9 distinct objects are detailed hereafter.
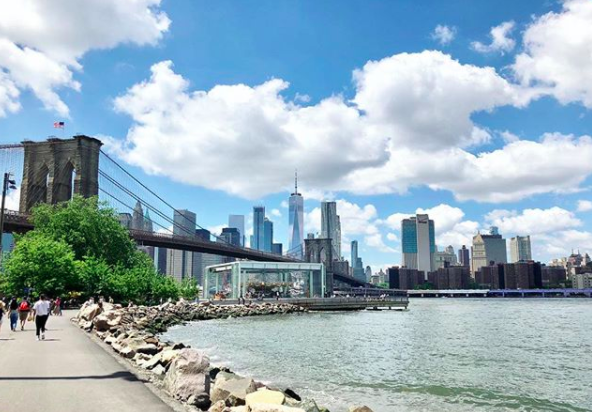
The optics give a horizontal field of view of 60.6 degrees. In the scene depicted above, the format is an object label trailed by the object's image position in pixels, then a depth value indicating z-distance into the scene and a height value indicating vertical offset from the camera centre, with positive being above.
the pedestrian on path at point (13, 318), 24.09 -1.74
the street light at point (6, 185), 27.92 +5.31
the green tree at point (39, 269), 45.44 +1.06
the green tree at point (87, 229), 60.34 +6.31
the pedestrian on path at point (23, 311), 24.96 -1.50
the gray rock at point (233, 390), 10.82 -2.49
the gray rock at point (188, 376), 11.31 -2.23
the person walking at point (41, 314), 20.19 -1.31
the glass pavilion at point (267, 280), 95.12 -0.28
